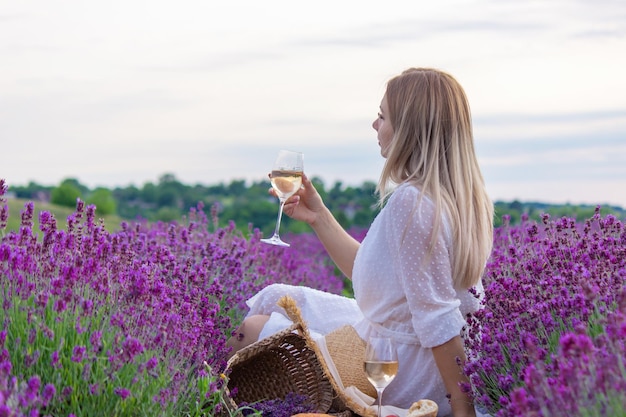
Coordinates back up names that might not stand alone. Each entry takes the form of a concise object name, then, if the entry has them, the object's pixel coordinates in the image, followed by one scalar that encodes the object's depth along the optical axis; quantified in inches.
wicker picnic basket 151.5
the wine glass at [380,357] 133.8
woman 141.8
